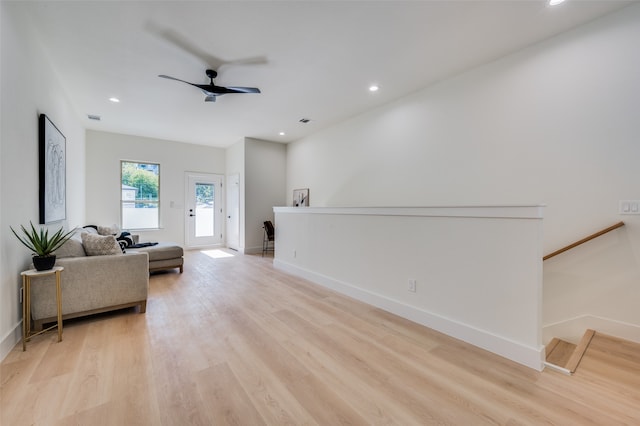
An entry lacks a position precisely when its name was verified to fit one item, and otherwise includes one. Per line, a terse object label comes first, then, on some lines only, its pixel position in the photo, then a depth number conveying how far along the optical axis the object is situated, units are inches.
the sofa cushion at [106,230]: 179.8
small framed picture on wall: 245.4
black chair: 245.3
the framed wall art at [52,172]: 106.3
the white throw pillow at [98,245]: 108.9
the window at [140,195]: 243.6
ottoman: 169.5
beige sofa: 92.0
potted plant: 85.7
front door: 273.0
